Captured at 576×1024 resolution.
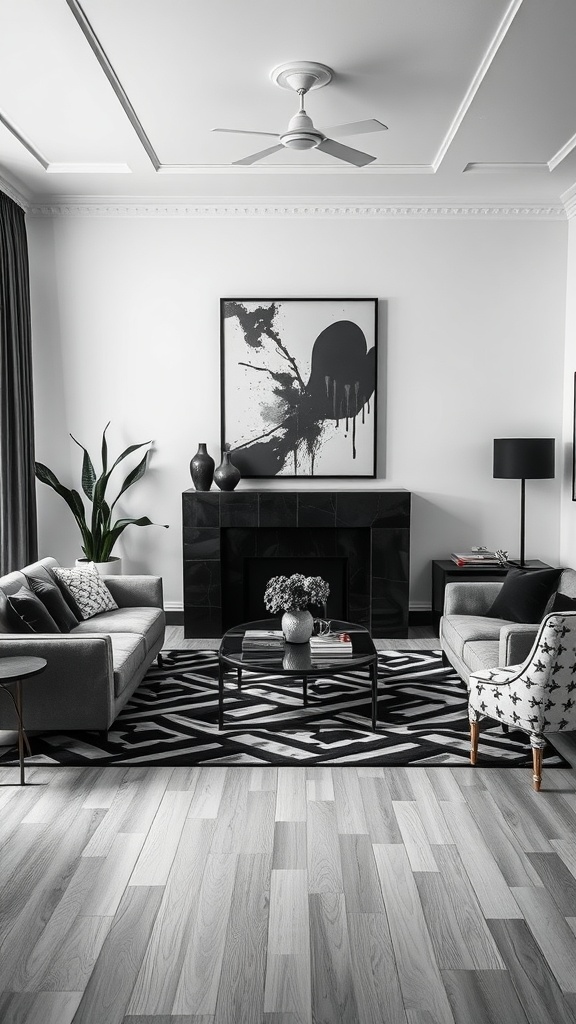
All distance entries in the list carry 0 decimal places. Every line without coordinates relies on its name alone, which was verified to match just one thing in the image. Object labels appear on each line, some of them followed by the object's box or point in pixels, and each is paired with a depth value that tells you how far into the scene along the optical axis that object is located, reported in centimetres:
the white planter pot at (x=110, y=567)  573
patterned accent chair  305
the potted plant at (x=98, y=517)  575
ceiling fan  365
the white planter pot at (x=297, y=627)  407
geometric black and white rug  356
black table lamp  545
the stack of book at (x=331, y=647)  393
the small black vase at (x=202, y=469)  568
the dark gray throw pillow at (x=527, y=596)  439
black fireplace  562
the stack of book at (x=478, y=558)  569
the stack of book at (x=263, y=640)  408
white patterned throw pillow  472
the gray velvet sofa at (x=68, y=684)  354
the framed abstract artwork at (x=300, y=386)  589
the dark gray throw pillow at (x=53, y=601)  424
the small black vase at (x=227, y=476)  570
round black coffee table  372
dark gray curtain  529
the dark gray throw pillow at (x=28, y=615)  382
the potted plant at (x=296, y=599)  401
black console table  557
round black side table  315
